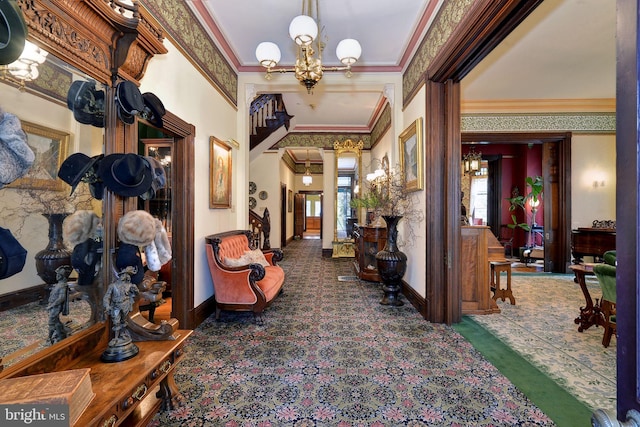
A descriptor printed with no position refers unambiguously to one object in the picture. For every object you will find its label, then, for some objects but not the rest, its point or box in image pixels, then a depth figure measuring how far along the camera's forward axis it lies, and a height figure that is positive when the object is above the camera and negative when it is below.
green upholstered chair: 2.63 -0.71
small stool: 4.02 -0.96
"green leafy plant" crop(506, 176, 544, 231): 7.72 +0.40
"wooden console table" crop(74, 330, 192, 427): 1.25 -0.79
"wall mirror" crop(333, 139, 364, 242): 8.55 +0.46
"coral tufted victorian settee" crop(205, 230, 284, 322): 3.47 -0.81
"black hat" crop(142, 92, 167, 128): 1.95 +0.71
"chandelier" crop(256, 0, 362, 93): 2.90 +1.55
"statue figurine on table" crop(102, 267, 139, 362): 1.57 -0.54
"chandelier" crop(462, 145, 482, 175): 6.80 +1.17
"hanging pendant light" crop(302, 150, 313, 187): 11.73 +1.47
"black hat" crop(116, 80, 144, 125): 1.76 +0.68
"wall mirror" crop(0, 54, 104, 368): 1.28 +0.07
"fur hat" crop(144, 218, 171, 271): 1.75 -0.22
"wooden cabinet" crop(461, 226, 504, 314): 3.82 -0.74
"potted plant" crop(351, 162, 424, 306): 4.13 -0.06
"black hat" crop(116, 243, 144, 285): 1.71 -0.25
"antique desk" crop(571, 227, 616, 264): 5.71 -0.56
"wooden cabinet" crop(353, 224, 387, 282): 5.49 -0.67
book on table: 1.05 -0.65
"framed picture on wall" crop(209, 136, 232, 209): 3.73 +0.54
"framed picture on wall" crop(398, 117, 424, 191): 3.81 +0.81
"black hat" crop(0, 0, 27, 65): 1.03 +0.66
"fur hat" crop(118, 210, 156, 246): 1.66 -0.08
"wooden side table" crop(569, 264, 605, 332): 3.09 -1.04
